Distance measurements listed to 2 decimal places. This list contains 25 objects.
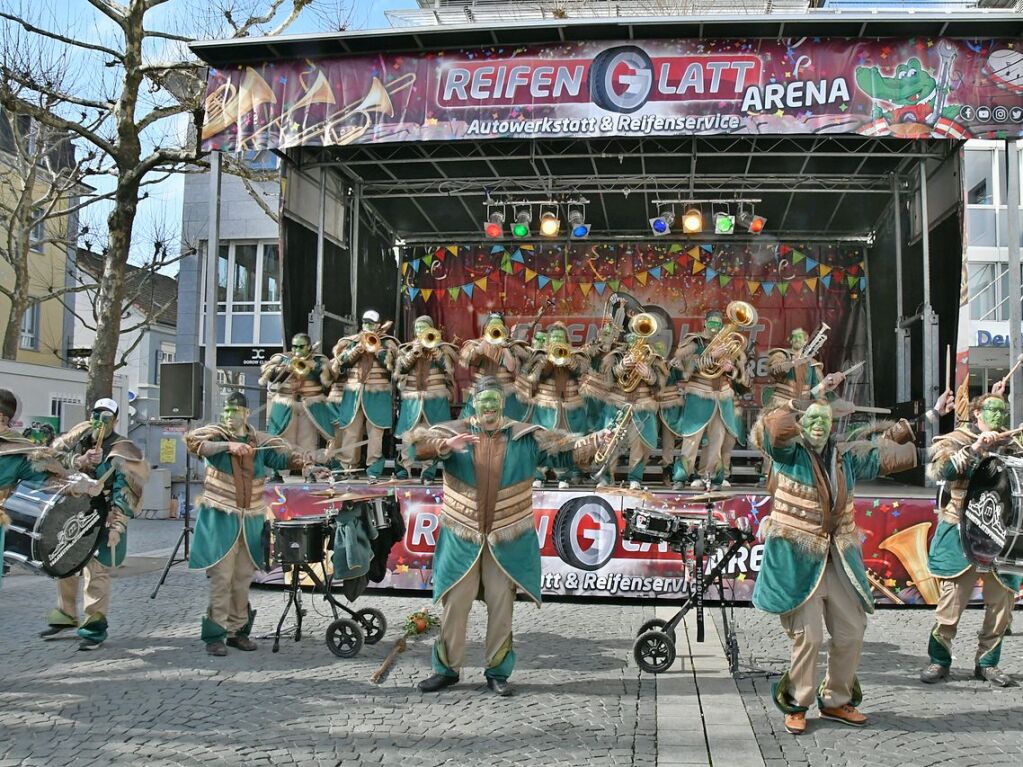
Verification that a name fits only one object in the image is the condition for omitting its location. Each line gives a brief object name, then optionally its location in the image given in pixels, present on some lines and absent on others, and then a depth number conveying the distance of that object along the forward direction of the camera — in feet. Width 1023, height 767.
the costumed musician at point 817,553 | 14.66
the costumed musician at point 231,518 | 20.13
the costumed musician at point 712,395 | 30.25
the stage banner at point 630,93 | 27.68
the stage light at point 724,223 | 38.11
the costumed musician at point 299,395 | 32.65
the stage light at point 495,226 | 39.75
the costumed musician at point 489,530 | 17.03
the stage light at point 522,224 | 39.40
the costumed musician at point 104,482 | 20.39
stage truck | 27.25
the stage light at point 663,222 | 38.11
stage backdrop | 42.42
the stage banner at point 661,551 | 25.29
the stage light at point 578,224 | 38.94
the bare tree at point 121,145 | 34.86
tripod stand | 26.53
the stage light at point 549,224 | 38.63
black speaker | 29.81
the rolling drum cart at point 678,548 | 18.35
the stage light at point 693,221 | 37.42
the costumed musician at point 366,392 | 32.22
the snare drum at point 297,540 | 20.18
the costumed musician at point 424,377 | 31.40
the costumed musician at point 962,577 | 17.66
